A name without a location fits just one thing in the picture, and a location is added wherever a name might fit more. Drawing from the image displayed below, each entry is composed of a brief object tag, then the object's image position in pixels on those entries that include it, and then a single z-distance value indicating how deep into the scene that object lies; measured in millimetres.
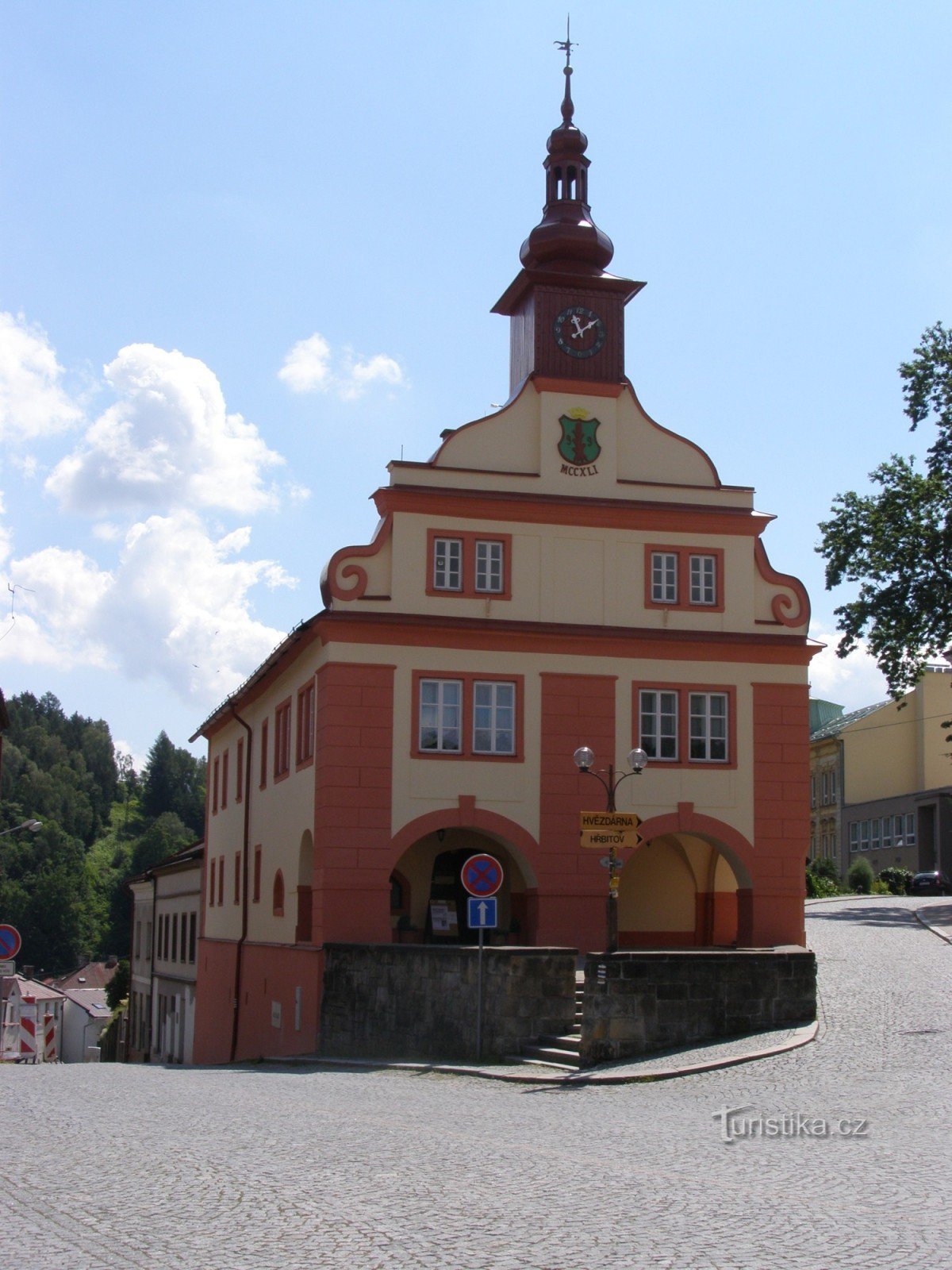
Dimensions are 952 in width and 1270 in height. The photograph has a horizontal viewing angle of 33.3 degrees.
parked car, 60625
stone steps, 20094
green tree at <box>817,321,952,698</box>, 44250
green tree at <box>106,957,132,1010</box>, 71250
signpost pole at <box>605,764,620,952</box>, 20984
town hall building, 27750
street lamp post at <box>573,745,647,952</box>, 21016
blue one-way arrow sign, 21328
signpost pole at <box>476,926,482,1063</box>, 21391
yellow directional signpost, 20922
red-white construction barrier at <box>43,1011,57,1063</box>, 37750
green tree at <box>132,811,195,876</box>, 148750
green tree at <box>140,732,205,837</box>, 181250
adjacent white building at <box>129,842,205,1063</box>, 49906
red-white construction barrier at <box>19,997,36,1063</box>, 32625
